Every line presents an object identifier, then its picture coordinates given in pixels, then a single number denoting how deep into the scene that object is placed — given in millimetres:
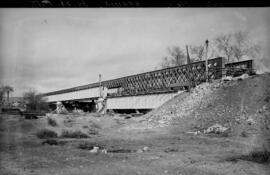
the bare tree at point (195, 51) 47781
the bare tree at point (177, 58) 52656
